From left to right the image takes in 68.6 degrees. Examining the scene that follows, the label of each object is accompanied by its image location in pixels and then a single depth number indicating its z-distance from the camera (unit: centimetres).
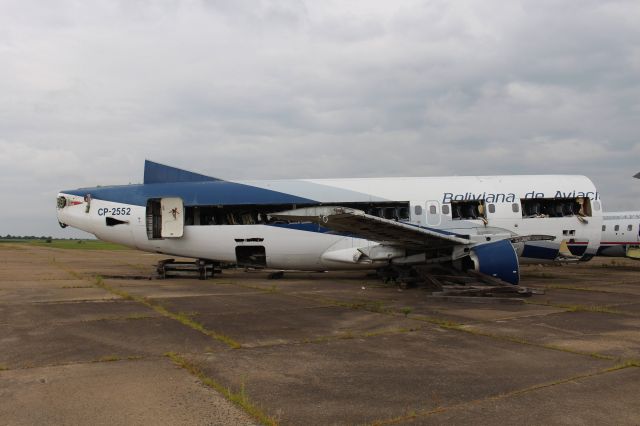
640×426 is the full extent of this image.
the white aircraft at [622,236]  2183
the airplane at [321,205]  1452
